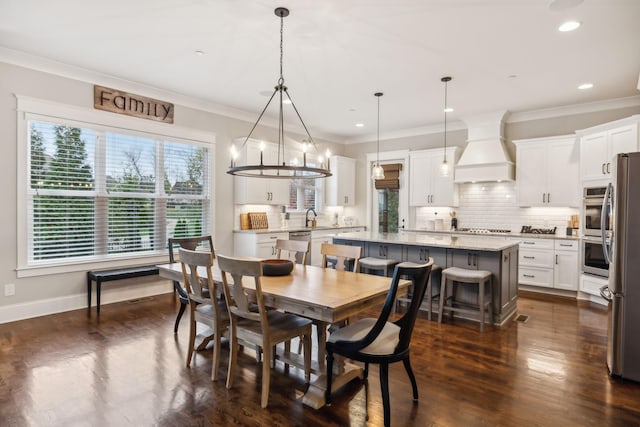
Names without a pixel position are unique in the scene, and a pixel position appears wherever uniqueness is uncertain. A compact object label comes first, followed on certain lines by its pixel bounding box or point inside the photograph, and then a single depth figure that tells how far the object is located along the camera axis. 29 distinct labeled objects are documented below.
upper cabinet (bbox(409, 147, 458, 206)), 6.82
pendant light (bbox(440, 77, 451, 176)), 4.67
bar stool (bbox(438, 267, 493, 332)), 3.88
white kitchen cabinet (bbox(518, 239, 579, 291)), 5.36
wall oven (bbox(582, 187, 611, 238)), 4.87
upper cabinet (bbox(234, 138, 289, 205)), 6.10
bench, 4.42
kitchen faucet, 7.67
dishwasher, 6.66
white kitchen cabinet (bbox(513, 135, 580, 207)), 5.62
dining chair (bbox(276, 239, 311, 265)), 3.66
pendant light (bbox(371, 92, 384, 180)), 4.94
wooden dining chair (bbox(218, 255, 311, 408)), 2.39
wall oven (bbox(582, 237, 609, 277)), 4.75
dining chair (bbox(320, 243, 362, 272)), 3.29
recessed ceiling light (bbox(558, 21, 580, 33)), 3.24
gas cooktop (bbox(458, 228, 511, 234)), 6.35
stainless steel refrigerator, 2.79
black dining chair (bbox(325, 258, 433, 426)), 2.14
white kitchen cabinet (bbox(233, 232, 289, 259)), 5.96
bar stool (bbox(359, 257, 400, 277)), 4.55
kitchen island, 4.12
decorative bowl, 3.03
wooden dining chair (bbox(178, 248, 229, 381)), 2.68
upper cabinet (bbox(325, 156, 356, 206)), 7.94
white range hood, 6.14
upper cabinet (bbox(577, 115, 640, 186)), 4.62
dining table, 2.23
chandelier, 2.77
